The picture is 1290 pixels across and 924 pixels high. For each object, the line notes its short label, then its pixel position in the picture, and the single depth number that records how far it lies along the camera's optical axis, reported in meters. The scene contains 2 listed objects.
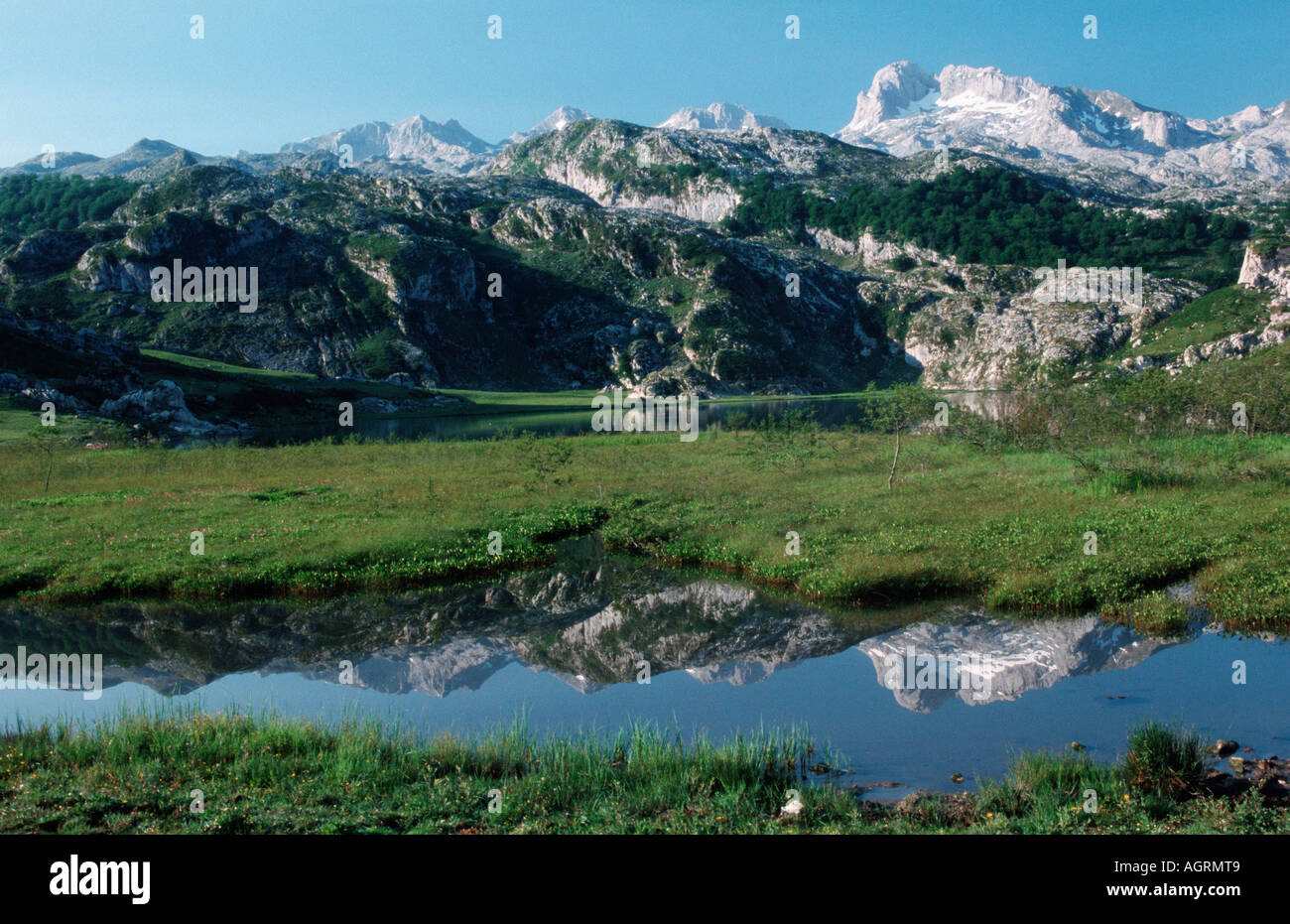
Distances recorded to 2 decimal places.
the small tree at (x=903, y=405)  45.94
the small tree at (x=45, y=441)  56.95
